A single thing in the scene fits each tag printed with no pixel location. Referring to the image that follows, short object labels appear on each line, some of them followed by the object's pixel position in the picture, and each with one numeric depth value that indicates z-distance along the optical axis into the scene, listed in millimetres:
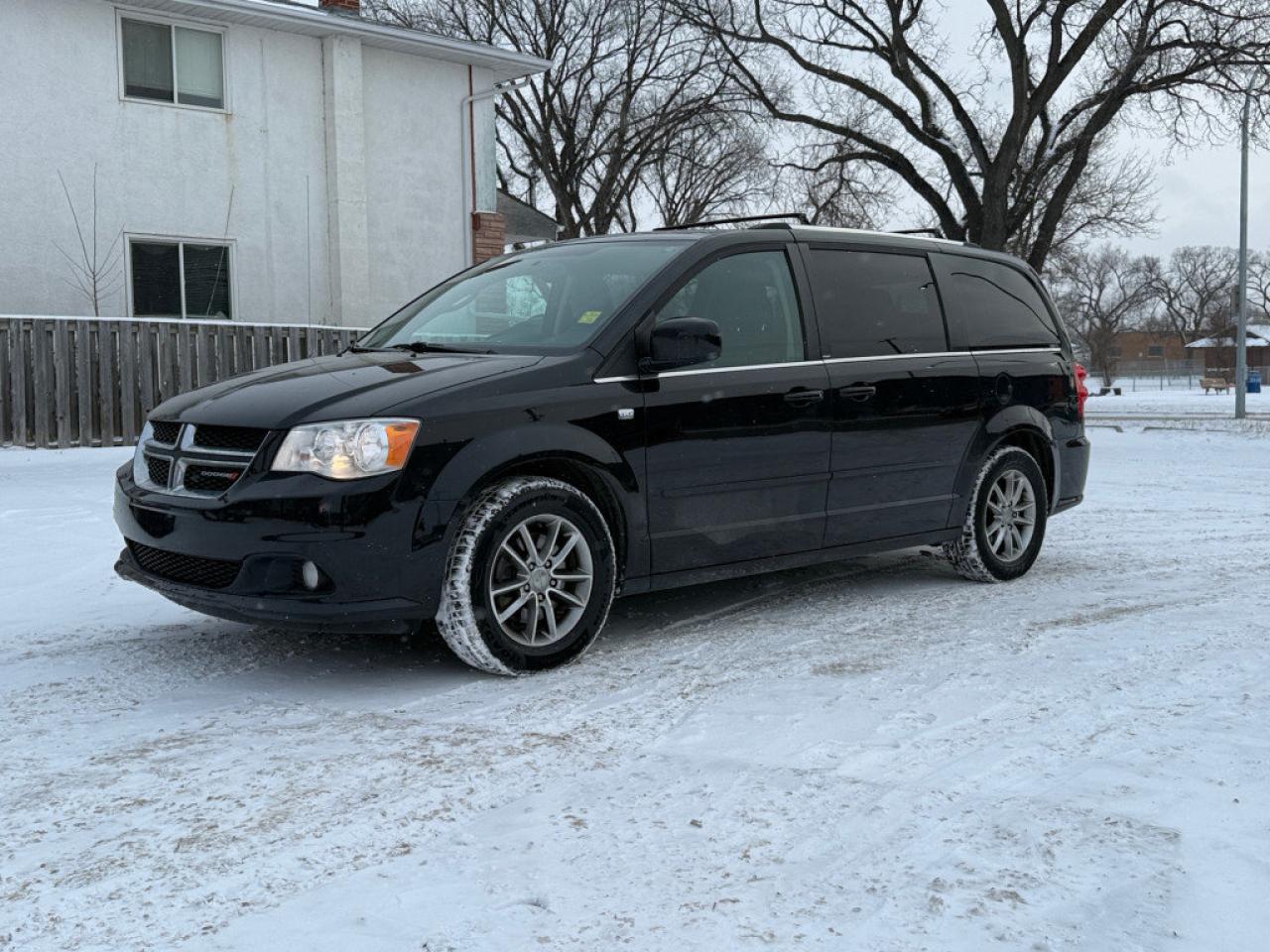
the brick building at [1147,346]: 110181
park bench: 60000
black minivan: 4375
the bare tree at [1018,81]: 25656
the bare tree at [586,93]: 35656
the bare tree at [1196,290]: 103438
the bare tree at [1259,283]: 110188
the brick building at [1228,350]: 84750
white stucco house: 16125
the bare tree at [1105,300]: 93125
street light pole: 27812
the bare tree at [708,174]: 40594
